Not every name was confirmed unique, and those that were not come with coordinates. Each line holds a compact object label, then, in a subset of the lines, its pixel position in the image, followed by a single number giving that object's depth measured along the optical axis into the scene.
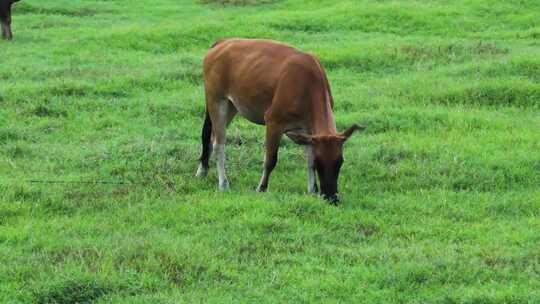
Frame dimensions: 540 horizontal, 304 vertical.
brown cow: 17.23
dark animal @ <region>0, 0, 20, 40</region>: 37.34
